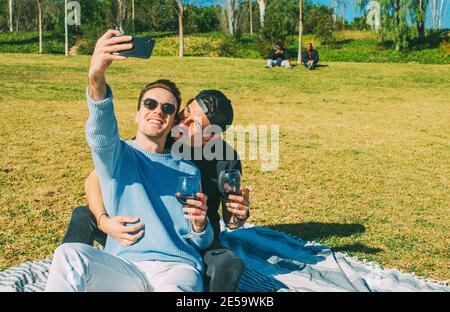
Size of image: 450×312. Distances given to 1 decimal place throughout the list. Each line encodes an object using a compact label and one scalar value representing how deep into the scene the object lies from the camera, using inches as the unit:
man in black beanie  149.1
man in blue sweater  120.6
